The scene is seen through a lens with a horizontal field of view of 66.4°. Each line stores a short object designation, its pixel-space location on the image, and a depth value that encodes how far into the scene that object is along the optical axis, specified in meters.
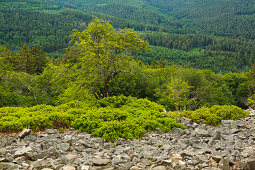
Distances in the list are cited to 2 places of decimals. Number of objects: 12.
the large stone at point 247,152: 7.42
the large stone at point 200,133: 10.54
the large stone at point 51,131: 10.44
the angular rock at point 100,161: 7.20
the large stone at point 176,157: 7.28
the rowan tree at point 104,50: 18.88
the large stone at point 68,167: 6.68
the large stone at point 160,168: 6.75
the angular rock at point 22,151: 7.56
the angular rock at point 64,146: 8.66
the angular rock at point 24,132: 9.65
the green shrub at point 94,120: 10.58
